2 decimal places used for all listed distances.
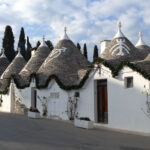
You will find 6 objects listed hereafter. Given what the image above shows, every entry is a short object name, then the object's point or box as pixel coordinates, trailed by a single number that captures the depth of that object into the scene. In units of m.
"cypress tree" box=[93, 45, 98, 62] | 48.00
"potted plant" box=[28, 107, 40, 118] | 19.30
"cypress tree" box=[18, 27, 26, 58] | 49.72
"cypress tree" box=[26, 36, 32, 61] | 50.34
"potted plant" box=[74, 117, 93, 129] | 13.85
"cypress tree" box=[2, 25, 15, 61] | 44.79
